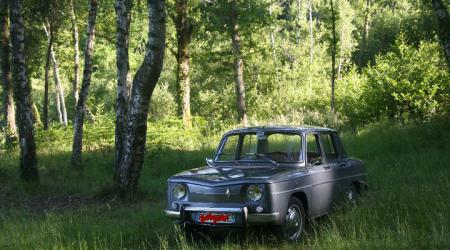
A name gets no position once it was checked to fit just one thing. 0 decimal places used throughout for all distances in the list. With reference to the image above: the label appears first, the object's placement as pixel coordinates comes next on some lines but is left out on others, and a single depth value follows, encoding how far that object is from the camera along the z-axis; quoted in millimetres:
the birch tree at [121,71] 12930
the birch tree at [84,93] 16375
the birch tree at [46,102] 27191
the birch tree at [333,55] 23359
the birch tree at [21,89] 13359
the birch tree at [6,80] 18828
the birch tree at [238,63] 24234
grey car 6828
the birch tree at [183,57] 24469
